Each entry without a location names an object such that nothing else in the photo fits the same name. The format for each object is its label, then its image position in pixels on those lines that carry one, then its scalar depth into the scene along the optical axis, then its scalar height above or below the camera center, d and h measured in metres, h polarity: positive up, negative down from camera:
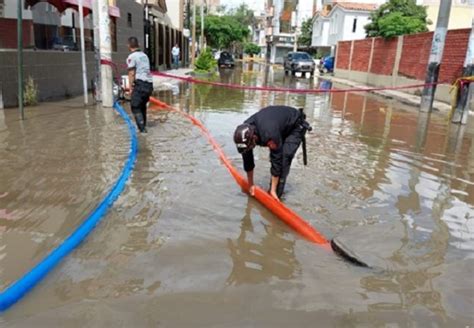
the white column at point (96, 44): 10.80 -0.19
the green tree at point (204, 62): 31.25 -1.34
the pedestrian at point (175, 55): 31.96 -1.01
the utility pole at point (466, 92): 11.09 -0.82
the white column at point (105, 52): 10.77 -0.37
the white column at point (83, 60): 10.65 -0.59
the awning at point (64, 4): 11.74 +0.82
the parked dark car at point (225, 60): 45.59 -1.68
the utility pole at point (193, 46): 37.82 -0.35
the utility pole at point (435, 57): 13.22 -0.03
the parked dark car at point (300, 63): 33.88 -1.13
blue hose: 2.91 -1.63
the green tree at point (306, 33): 59.87 +1.97
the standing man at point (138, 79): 8.34 -0.72
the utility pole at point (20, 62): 8.08 -0.56
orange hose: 4.10 -1.62
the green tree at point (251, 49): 98.44 -0.82
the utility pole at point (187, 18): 44.02 +2.14
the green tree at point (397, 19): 26.12 +2.02
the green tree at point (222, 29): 61.08 +1.86
